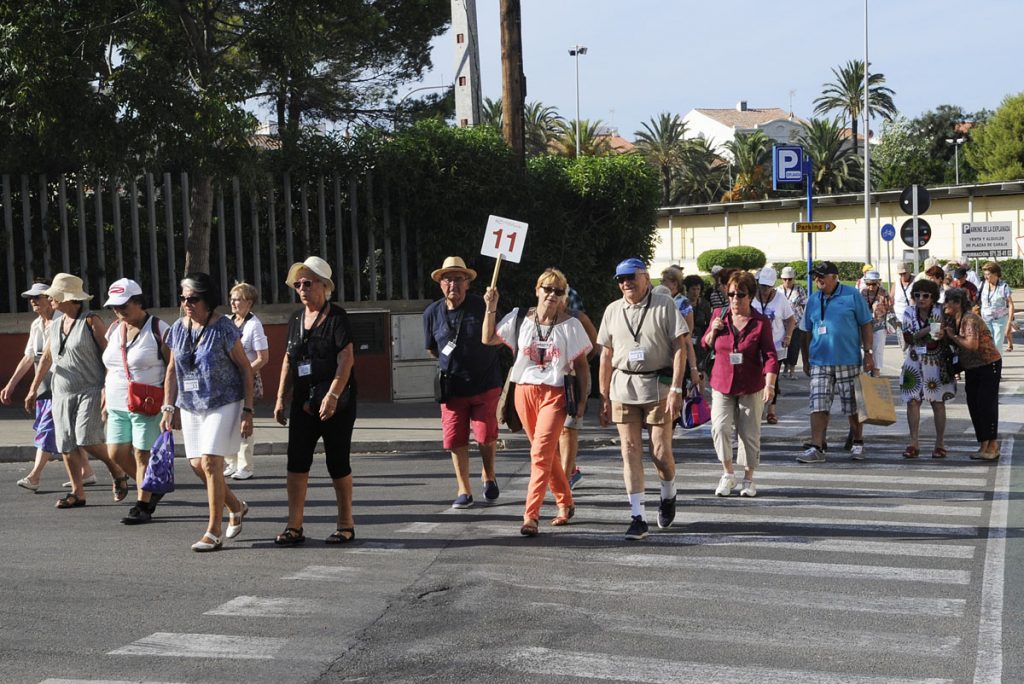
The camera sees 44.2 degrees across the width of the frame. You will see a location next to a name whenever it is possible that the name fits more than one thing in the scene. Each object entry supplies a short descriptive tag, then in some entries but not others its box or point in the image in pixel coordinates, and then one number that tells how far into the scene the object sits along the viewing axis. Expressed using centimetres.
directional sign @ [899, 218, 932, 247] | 2495
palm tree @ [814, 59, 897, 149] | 8756
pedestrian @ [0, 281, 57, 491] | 1068
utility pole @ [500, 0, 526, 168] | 1738
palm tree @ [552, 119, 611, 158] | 8062
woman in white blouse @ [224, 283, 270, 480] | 1086
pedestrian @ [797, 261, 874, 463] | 1165
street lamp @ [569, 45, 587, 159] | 7656
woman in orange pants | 859
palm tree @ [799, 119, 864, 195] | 7950
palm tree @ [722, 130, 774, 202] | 8294
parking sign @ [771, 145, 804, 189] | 2202
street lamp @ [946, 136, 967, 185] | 9120
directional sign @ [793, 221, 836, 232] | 2000
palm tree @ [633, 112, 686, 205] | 8619
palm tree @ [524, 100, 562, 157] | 8012
